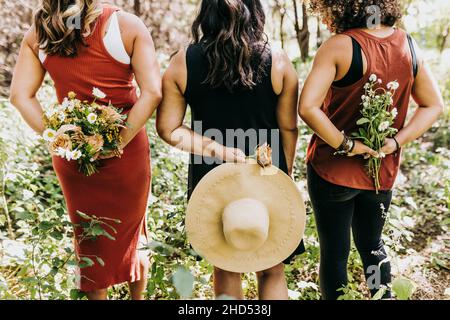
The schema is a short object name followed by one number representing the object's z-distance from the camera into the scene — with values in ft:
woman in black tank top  7.06
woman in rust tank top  7.13
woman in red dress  7.42
